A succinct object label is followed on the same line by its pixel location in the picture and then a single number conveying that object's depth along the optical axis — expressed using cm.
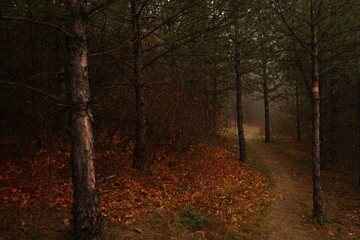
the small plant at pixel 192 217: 546
